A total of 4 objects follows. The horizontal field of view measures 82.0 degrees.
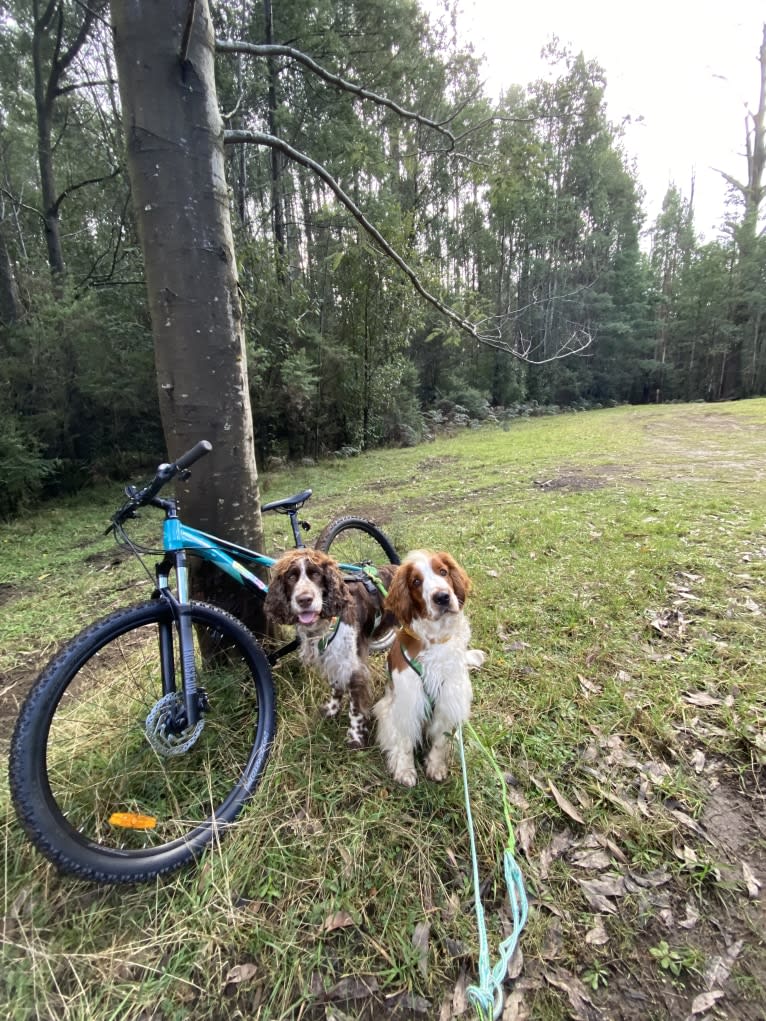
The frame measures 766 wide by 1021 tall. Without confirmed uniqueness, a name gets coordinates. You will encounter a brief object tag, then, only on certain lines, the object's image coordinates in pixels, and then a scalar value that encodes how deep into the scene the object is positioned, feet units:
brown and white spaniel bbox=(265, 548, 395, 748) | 6.79
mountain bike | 4.77
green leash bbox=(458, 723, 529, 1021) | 4.13
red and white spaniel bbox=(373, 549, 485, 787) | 6.35
